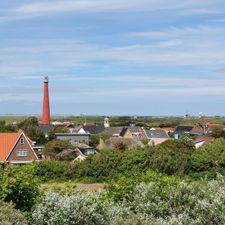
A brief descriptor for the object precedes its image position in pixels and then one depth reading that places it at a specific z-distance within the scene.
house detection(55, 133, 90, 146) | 82.31
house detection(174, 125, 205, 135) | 112.38
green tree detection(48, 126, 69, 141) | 82.94
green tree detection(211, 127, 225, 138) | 82.76
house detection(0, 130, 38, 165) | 52.22
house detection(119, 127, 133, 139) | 106.14
